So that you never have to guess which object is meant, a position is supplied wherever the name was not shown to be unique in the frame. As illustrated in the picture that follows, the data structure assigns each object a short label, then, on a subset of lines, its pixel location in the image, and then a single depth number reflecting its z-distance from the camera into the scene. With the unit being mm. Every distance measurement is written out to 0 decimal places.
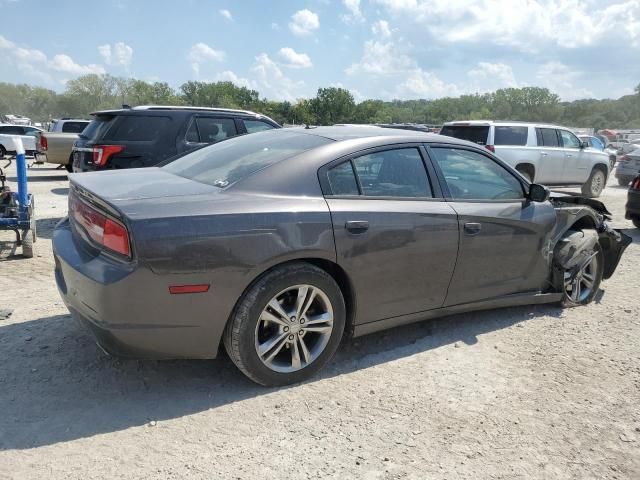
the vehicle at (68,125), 18184
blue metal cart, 5727
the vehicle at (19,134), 22297
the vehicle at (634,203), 8560
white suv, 11148
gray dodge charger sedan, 2729
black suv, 7418
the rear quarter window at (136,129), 7578
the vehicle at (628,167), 14965
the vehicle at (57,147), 14555
